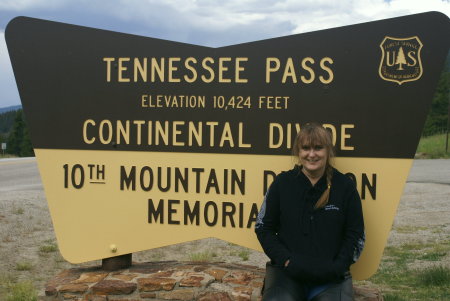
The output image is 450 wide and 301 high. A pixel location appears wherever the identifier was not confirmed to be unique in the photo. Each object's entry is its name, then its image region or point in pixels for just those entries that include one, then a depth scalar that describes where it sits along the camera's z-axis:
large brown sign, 3.27
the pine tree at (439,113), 43.06
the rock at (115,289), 3.43
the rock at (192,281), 3.38
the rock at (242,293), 3.23
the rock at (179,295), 3.34
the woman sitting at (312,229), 2.65
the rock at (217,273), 3.48
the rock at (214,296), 3.28
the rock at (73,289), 3.47
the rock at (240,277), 3.44
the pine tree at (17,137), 57.89
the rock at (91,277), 3.58
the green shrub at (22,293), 4.68
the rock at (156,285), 3.40
